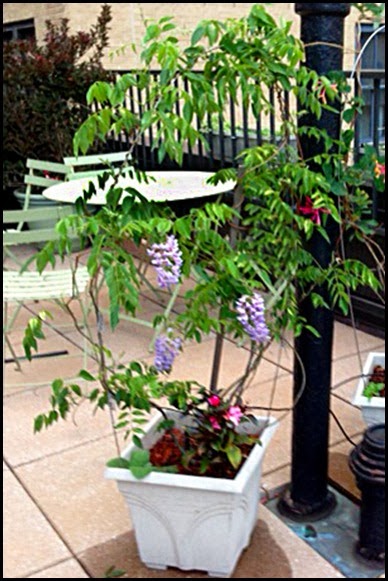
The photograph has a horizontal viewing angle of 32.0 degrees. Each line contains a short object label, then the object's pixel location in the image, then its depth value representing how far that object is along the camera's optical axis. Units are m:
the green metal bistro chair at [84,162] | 4.58
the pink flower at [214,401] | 2.09
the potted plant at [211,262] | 1.75
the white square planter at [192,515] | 1.96
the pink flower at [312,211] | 2.08
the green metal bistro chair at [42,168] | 4.67
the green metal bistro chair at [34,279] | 3.44
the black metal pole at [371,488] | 2.08
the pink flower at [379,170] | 2.32
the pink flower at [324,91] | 1.98
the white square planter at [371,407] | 2.49
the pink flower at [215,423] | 2.09
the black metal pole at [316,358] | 2.04
